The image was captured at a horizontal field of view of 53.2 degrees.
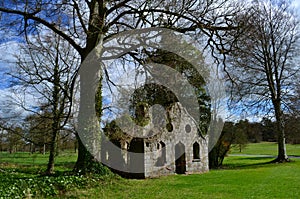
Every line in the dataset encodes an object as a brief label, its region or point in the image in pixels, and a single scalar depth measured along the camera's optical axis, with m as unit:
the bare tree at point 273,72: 23.48
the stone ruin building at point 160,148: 15.81
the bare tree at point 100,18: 9.37
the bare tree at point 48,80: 16.34
